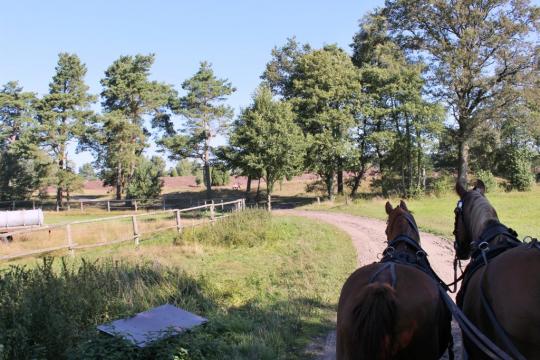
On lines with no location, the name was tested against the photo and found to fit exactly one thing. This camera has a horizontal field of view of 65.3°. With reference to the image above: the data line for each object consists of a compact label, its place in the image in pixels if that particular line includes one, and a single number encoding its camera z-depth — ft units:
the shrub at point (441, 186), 112.50
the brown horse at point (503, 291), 8.45
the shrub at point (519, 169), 117.91
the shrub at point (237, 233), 49.44
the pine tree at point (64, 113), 158.40
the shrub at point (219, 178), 204.64
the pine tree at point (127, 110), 157.28
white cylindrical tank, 81.85
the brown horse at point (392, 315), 8.72
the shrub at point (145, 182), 152.35
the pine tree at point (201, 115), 148.77
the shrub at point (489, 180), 112.41
